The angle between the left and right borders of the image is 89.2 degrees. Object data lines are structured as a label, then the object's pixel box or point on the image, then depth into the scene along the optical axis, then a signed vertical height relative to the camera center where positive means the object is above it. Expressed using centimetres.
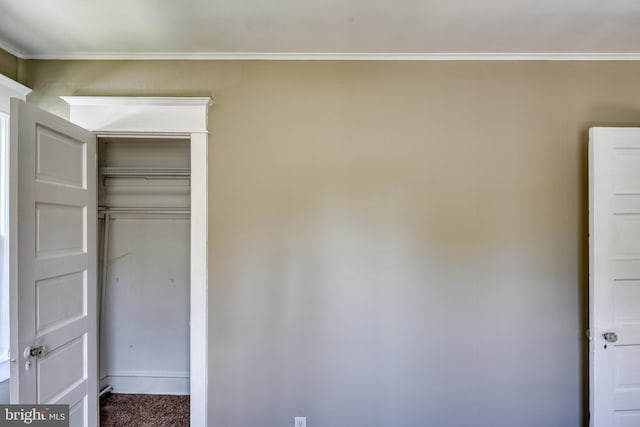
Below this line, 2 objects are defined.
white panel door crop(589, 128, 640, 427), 194 -37
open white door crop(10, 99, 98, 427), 150 -24
